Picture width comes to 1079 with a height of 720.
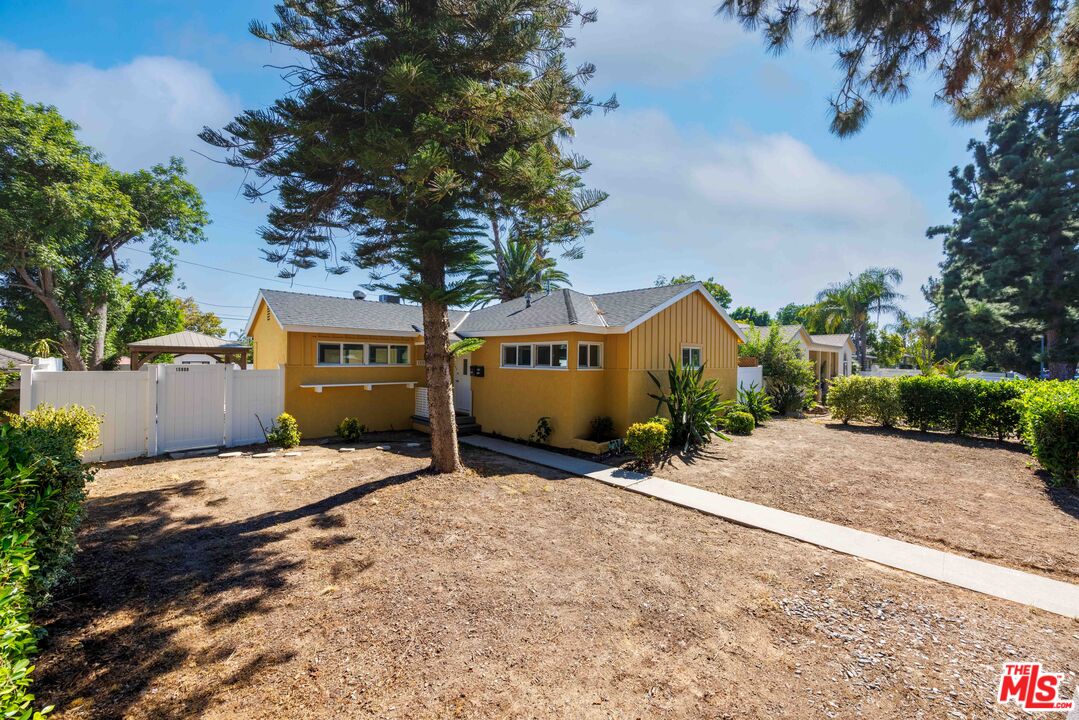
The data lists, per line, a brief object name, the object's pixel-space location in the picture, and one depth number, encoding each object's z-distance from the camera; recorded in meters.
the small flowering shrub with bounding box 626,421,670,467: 8.97
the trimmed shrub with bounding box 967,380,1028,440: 11.14
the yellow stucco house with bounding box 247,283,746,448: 10.66
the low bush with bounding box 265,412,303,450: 10.16
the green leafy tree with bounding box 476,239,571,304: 25.44
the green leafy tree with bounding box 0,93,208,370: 15.15
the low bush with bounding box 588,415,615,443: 10.79
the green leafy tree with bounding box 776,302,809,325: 64.46
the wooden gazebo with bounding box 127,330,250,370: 14.16
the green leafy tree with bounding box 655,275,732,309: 40.35
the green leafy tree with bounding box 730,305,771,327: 50.78
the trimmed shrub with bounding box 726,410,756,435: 12.58
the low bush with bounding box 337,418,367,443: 11.28
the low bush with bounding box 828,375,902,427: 13.76
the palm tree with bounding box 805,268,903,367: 29.47
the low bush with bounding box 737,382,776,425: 14.46
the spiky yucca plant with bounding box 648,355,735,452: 10.57
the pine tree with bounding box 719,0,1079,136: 4.64
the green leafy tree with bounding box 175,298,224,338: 40.09
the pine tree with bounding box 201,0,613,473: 5.59
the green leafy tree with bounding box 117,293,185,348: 21.59
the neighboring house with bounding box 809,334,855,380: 22.77
